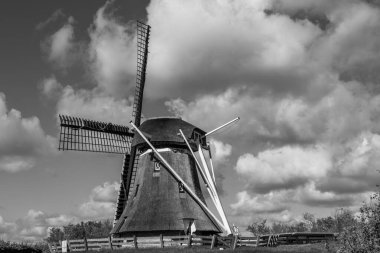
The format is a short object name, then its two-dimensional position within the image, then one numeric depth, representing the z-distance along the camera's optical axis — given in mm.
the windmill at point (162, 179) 29219
